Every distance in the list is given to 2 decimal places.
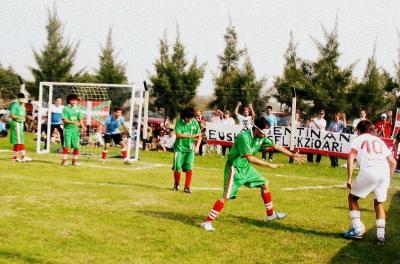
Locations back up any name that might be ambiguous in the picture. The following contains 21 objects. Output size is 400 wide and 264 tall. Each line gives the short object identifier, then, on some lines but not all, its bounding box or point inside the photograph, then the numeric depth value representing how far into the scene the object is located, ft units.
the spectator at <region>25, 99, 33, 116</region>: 107.14
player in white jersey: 26.91
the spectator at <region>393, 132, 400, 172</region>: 38.79
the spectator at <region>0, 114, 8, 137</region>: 82.18
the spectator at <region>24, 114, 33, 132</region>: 101.82
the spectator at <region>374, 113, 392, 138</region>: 65.41
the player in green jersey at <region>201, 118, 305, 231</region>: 28.96
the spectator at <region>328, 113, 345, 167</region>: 67.36
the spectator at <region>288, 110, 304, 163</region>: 69.45
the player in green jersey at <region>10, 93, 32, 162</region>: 54.75
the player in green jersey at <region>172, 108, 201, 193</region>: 41.16
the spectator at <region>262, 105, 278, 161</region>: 69.15
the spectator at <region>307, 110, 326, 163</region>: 68.90
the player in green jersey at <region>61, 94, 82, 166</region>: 53.36
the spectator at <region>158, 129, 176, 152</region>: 79.41
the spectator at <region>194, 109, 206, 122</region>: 73.13
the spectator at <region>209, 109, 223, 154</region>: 76.74
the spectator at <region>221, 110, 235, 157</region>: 74.68
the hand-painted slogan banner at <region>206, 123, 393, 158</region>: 66.85
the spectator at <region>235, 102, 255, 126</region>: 70.71
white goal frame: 61.87
